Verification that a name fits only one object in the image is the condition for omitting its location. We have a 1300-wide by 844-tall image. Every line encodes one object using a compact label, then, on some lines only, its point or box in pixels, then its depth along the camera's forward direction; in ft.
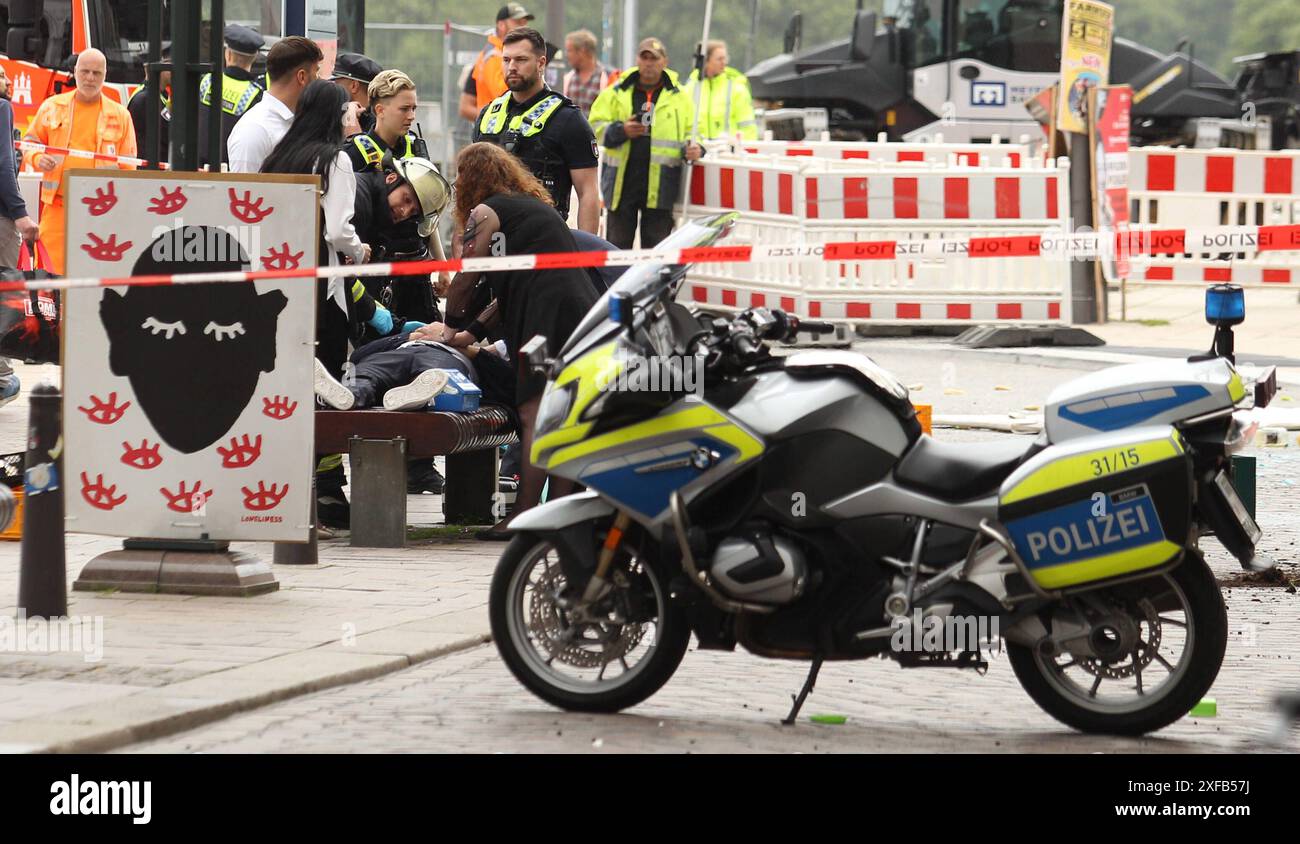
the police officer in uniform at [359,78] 38.75
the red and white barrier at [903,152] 61.98
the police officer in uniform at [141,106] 50.27
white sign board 25.55
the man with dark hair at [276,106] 30.55
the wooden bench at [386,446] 29.60
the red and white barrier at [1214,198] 61.87
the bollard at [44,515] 22.49
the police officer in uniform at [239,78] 44.65
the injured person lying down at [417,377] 29.78
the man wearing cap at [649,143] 59.47
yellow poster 58.70
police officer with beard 38.37
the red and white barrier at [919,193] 55.21
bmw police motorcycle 18.92
